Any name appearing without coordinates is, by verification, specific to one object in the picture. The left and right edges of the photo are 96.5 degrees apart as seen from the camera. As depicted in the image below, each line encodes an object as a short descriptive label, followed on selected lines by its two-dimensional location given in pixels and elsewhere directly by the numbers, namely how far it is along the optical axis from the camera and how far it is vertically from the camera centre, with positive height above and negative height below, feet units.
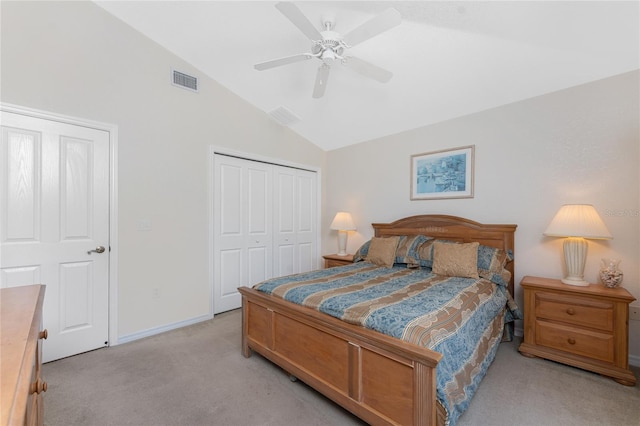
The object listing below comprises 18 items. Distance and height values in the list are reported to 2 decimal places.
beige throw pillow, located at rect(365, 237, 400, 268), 11.03 -1.59
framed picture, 11.14 +1.55
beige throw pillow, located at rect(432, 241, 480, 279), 9.06 -1.59
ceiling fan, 6.07 +4.07
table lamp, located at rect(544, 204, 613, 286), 7.79 -0.54
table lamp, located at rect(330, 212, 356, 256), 14.11 -0.76
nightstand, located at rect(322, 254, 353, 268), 13.16 -2.31
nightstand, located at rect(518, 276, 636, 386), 7.14 -3.08
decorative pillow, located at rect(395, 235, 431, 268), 10.63 -1.49
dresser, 2.00 -1.33
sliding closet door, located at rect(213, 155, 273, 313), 11.98 -0.75
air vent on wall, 10.47 +4.85
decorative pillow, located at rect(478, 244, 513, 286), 8.95 -1.69
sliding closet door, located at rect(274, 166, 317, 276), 14.40 -0.53
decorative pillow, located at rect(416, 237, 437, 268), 10.32 -1.56
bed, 4.64 -2.76
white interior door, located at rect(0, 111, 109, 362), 7.58 -0.39
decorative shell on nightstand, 7.80 -1.71
